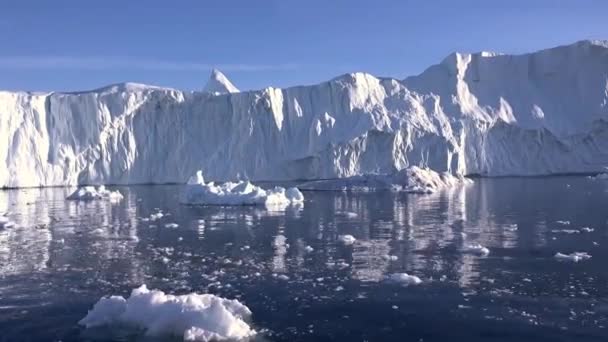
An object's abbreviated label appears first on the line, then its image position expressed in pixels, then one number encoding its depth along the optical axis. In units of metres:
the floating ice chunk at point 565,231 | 14.52
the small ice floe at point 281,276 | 9.95
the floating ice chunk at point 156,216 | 19.31
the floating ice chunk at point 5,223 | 17.92
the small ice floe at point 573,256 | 11.20
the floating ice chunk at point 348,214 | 19.29
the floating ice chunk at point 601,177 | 37.03
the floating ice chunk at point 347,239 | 13.69
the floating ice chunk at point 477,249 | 12.00
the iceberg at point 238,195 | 24.44
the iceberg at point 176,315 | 7.17
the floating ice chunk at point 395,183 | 31.72
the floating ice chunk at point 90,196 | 29.36
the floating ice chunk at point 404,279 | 9.52
